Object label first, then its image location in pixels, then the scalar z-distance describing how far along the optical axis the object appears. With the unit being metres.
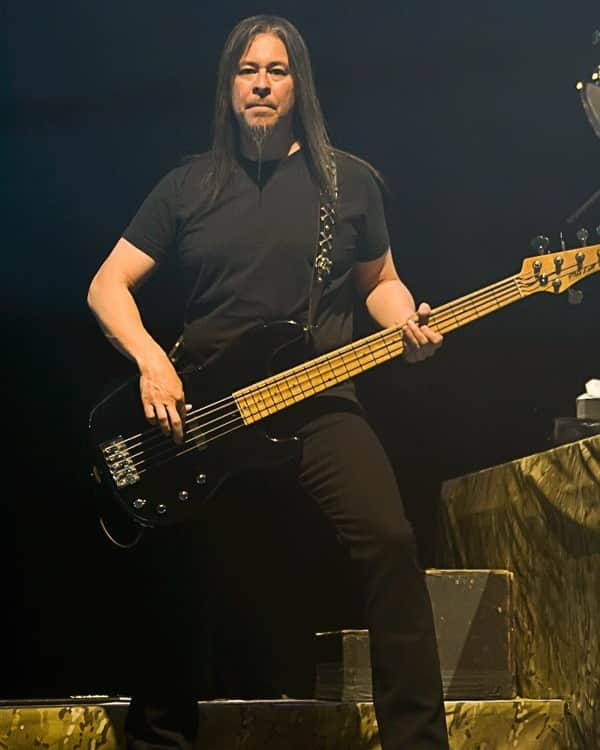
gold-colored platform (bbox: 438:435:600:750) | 5.17
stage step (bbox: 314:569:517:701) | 5.26
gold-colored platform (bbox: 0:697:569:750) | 4.78
